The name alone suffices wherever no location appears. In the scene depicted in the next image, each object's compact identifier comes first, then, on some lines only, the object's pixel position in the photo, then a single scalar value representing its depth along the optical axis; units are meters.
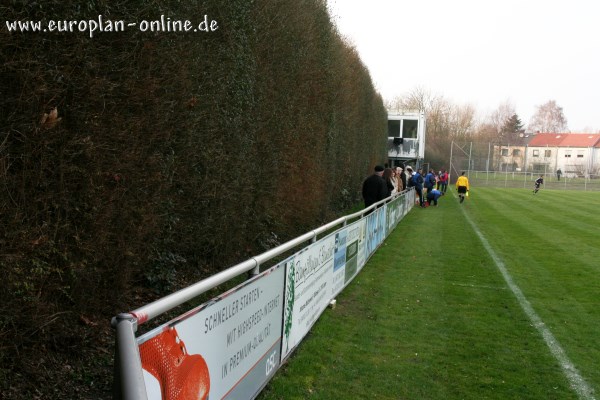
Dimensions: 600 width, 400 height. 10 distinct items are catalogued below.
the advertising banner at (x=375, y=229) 11.48
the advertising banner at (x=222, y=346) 2.68
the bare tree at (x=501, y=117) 104.62
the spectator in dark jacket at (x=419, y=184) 27.89
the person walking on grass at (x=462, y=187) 31.98
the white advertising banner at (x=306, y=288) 5.39
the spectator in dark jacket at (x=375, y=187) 14.09
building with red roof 64.44
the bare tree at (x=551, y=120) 112.94
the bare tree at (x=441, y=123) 65.62
